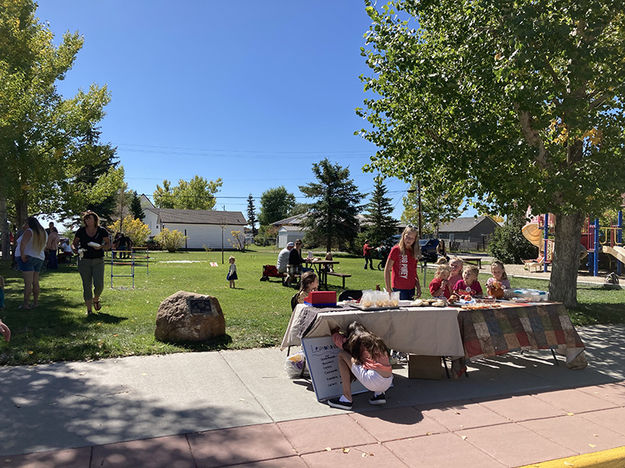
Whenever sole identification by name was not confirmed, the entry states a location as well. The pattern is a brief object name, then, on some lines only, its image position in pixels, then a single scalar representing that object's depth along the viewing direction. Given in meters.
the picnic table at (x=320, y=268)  15.30
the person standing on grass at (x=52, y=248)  17.91
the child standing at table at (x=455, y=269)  7.26
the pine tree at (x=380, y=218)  40.97
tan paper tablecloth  5.22
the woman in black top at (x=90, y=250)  8.18
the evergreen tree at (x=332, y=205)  43.84
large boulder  6.83
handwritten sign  4.86
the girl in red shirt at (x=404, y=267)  6.70
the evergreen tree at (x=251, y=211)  120.88
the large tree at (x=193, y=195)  81.69
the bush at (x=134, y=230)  39.91
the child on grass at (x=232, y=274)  13.91
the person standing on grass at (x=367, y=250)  24.83
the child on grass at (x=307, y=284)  6.13
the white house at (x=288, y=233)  62.53
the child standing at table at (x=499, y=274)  7.35
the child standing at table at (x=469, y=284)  7.05
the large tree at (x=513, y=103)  8.32
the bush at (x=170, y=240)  43.81
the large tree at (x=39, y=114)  18.39
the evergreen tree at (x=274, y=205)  103.81
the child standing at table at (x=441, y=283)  7.07
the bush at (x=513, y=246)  31.69
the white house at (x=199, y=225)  57.50
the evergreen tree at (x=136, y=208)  65.19
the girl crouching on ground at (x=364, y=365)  4.55
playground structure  20.92
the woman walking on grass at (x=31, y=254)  8.66
